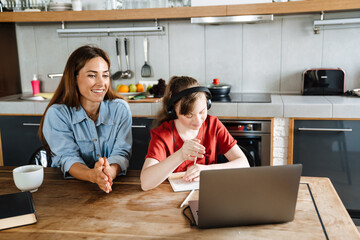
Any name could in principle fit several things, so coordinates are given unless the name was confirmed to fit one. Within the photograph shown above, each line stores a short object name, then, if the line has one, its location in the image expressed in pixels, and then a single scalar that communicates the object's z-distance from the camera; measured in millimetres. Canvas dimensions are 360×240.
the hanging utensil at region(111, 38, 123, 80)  3375
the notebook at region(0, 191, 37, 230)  1017
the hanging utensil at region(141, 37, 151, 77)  3332
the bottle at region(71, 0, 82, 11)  3207
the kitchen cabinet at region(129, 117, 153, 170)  2835
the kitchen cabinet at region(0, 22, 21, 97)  3324
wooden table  945
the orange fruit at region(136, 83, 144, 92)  3256
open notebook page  1251
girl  1282
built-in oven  2643
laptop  928
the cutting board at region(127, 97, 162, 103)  2829
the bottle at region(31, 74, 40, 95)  3416
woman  1645
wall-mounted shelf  2713
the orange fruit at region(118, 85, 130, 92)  3236
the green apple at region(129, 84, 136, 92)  3277
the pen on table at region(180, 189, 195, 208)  1123
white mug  1224
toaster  2932
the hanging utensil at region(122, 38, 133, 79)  3350
